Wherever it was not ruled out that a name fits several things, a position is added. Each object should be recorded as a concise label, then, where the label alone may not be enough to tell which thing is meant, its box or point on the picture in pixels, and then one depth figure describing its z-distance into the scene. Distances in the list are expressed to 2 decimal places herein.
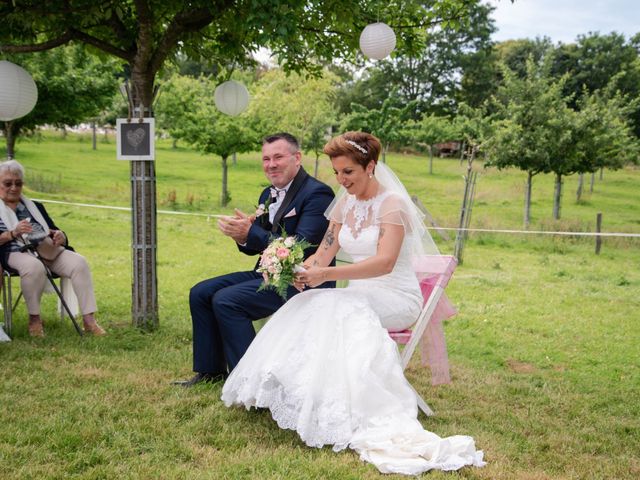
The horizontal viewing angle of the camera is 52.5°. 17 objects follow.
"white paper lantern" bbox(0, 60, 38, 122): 5.60
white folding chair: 4.55
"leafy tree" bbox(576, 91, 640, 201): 18.59
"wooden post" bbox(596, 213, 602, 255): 14.16
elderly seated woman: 5.84
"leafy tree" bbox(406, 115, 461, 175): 38.06
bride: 3.58
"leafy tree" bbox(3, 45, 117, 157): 12.64
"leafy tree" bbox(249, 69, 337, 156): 26.83
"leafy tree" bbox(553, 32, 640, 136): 44.62
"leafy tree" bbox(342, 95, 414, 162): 28.42
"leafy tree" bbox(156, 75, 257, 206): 20.75
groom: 4.60
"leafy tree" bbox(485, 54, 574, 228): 18.27
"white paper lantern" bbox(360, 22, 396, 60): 5.88
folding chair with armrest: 5.83
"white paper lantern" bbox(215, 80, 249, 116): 6.92
